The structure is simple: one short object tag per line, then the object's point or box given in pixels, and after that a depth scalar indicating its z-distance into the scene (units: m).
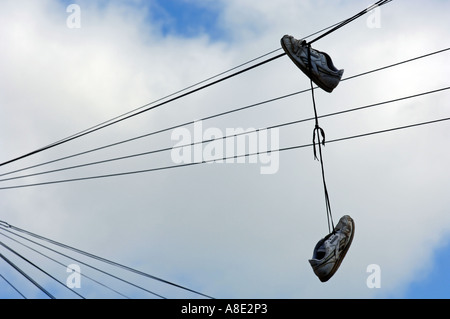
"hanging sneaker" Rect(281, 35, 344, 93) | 9.80
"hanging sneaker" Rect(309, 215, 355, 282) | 9.36
